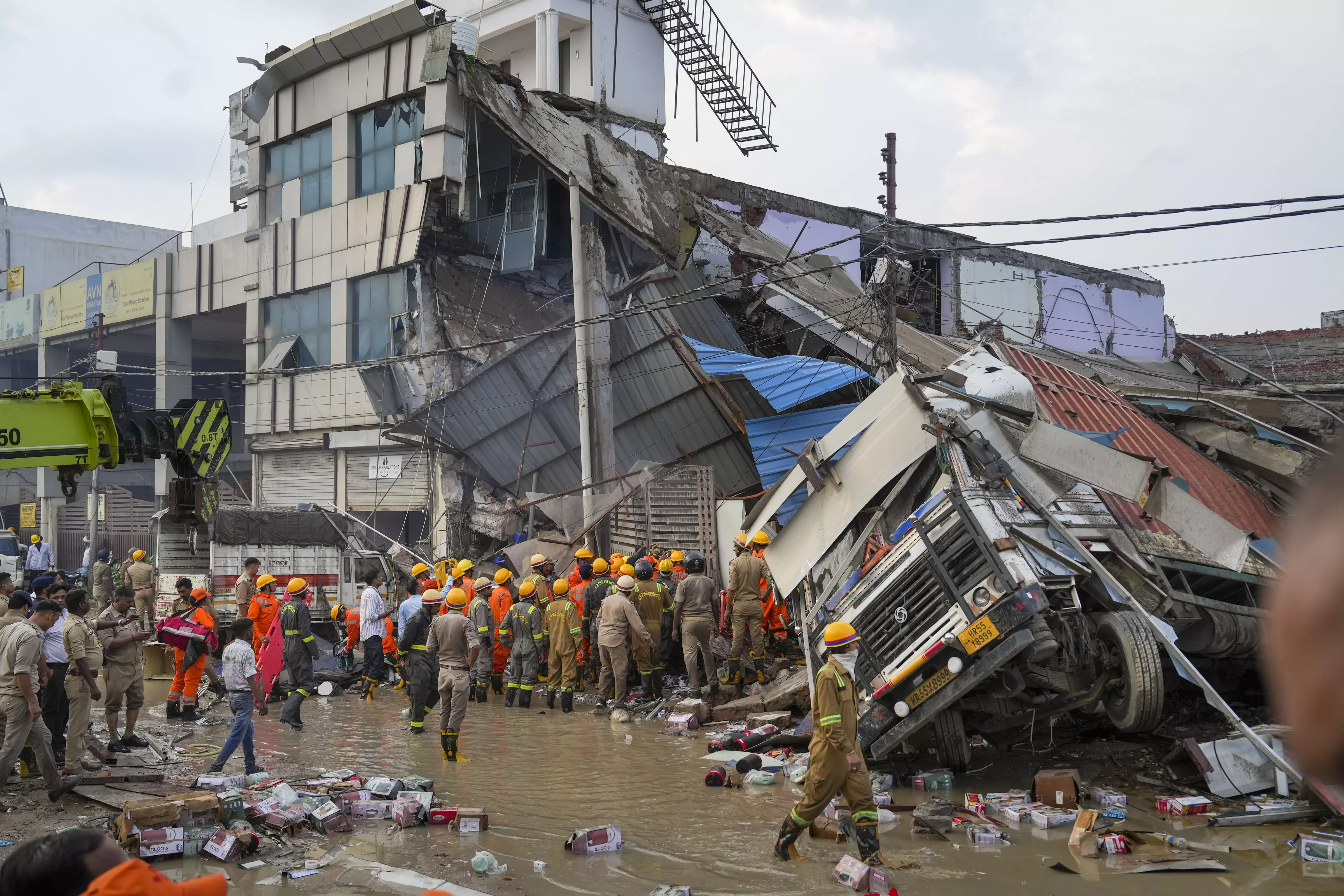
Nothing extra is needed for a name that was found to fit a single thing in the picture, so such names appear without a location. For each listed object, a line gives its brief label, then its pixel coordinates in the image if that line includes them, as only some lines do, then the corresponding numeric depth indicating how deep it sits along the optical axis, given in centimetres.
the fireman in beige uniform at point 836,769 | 679
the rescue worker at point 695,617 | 1335
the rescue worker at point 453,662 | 1031
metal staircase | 2888
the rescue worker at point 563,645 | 1384
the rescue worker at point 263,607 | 1370
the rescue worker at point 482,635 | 1386
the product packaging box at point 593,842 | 720
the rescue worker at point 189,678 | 1252
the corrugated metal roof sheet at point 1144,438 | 1075
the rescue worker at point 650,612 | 1363
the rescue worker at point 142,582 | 1805
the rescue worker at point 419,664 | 1115
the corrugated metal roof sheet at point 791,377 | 1823
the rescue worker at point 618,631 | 1325
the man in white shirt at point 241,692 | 941
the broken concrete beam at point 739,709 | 1206
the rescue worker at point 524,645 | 1412
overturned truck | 811
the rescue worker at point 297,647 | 1227
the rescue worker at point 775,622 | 1417
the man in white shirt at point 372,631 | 1476
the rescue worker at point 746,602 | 1309
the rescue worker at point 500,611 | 1496
